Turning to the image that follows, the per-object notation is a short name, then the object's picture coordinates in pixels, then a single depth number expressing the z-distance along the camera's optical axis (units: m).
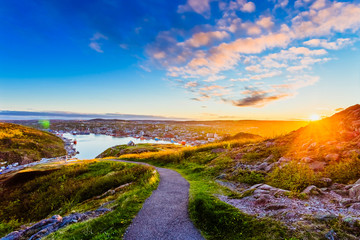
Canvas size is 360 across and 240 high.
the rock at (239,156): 16.62
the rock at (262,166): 12.79
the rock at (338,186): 7.64
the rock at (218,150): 22.62
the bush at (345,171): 8.00
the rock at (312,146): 12.11
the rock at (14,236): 7.34
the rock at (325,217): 5.26
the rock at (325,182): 8.17
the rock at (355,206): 5.78
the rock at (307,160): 10.52
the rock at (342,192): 7.03
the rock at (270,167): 12.08
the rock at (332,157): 9.54
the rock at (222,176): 13.56
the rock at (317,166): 9.46
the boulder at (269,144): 16.41
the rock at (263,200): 7.52
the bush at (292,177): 8.57
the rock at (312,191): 7.46
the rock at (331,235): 4.56
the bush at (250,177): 11.13
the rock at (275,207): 6.67
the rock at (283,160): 11.92
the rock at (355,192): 6.41
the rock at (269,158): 13.66
